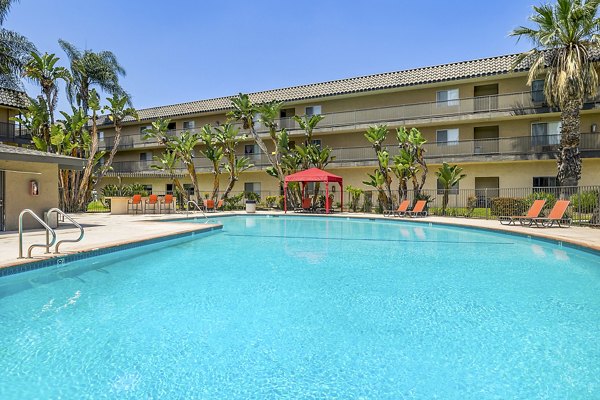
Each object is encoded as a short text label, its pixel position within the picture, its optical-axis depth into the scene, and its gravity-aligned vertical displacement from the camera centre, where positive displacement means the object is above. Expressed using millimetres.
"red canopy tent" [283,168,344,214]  23375 +1164
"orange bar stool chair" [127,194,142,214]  23920 -406
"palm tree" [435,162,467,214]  21484 +1016
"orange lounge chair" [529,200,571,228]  14875 -902
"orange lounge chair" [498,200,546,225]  15531 -694
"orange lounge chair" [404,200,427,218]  21422 -781
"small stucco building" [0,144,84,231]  13266 +572
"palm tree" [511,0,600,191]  18734 +6669
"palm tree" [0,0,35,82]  19719 +9106
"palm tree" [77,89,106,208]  27531 +3119
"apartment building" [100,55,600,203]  23672 +4883
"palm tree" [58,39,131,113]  33094 +10591
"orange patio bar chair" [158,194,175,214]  24578 -438
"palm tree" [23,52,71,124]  25641 +8404
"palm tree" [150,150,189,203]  27359 +2219
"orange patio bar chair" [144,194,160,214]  24250 -415
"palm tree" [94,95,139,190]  28219 +6422
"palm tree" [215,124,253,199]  27797 +3313
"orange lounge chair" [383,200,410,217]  21781 -794
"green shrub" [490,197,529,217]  19297 -604
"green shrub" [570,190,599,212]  16428 -294
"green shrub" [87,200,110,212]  29005 -725
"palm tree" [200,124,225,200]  28000 +3294
